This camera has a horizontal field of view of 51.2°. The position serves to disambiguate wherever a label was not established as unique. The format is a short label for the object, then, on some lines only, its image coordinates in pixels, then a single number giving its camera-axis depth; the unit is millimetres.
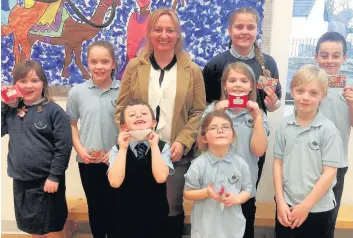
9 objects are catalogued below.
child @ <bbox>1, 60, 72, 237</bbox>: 2078
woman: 2029
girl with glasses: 1802
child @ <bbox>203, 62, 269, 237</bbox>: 1902
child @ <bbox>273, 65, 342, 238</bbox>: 1817
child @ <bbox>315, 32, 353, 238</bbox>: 2084
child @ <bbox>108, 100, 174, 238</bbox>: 1790
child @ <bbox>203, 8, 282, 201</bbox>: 2123
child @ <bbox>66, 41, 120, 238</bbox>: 2205
